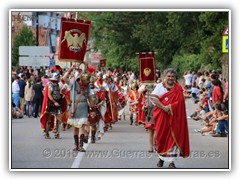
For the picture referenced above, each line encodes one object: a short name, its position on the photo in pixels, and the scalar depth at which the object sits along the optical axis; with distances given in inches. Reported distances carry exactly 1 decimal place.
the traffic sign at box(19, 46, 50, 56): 1786.4
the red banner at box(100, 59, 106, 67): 2159.4
